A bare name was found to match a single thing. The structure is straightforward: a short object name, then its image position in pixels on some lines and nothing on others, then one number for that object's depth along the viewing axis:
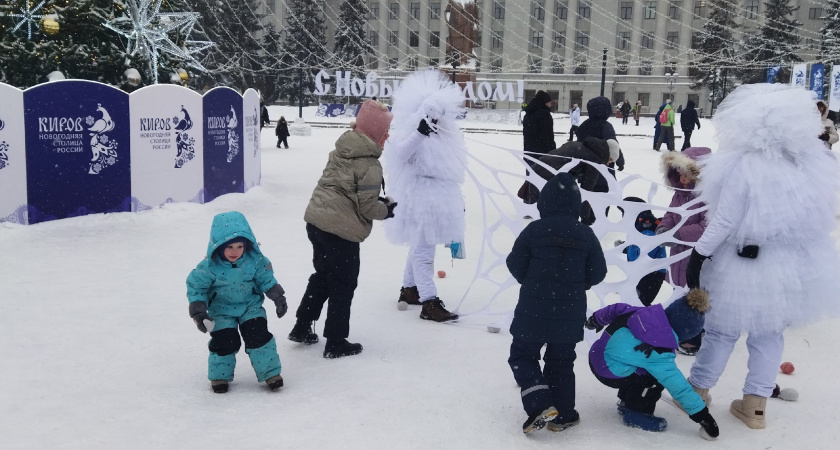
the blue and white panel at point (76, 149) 8.48
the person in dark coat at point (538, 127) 9.73
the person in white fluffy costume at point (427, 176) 5.39
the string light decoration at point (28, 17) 11.12
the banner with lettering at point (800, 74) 24.35
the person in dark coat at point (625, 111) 39.29
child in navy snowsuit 3.49
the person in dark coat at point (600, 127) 7.37
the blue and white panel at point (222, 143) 10.79
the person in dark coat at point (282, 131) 21.16
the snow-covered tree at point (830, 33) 39.72
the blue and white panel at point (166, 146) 9.55
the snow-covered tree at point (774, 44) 45.91
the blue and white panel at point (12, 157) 8.16
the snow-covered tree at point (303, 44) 54.28
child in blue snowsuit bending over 3.48
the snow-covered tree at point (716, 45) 51.06
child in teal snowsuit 3.85
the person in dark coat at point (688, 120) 20.73
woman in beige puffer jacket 4.53
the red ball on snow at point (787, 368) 4.57
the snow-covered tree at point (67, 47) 11.23
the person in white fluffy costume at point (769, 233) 3.57
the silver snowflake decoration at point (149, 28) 12.52
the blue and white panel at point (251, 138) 11.97
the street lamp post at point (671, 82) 55.45
